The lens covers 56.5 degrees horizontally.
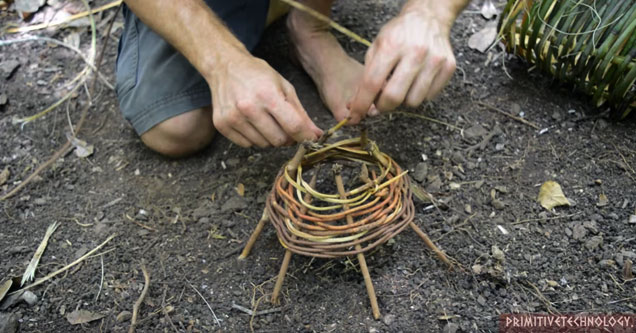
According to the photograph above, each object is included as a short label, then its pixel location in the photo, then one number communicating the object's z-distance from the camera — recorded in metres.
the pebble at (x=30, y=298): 1.30
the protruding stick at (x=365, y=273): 1.13
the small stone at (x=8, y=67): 1.89
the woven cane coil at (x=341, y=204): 1.09
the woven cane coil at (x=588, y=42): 1.33
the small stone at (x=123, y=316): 1.25
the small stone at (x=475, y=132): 1.53
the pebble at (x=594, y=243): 1.26
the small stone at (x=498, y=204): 1.36
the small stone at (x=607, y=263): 1.23
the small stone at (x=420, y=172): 1.44
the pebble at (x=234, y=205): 1.45
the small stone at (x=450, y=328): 1.15
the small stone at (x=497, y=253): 1.25
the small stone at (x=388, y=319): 1.17
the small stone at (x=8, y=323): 1.23
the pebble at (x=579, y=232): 1.29
